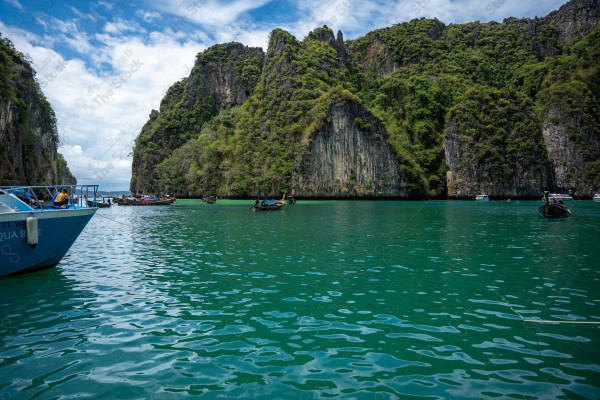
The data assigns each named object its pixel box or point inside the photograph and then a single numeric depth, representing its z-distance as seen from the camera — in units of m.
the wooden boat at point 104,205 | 65.11
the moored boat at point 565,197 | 84.18
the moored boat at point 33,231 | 12.38
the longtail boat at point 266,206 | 49.41
